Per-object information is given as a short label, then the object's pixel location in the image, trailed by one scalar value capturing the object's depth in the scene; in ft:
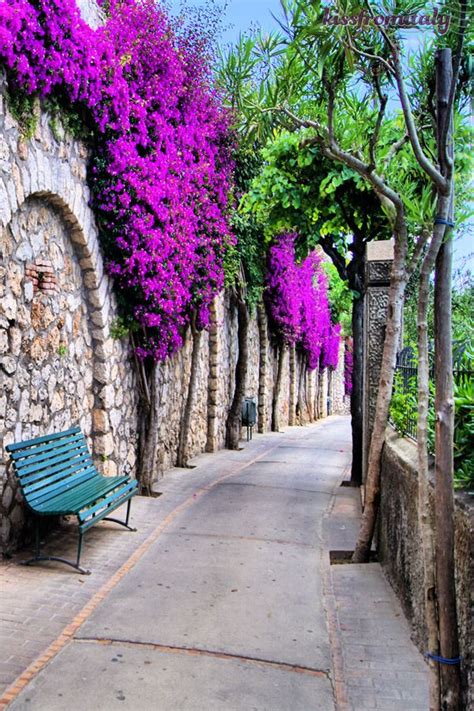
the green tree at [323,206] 28.14
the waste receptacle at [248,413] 45.01
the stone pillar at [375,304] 22.40
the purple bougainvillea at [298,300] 48.57
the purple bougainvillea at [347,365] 129.79
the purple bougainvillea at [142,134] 17.15
